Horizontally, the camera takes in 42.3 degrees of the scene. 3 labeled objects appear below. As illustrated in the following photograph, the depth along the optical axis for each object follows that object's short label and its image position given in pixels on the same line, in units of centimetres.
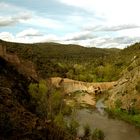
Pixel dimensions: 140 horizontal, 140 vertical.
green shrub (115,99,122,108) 3810
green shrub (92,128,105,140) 2274
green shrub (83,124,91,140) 2255
